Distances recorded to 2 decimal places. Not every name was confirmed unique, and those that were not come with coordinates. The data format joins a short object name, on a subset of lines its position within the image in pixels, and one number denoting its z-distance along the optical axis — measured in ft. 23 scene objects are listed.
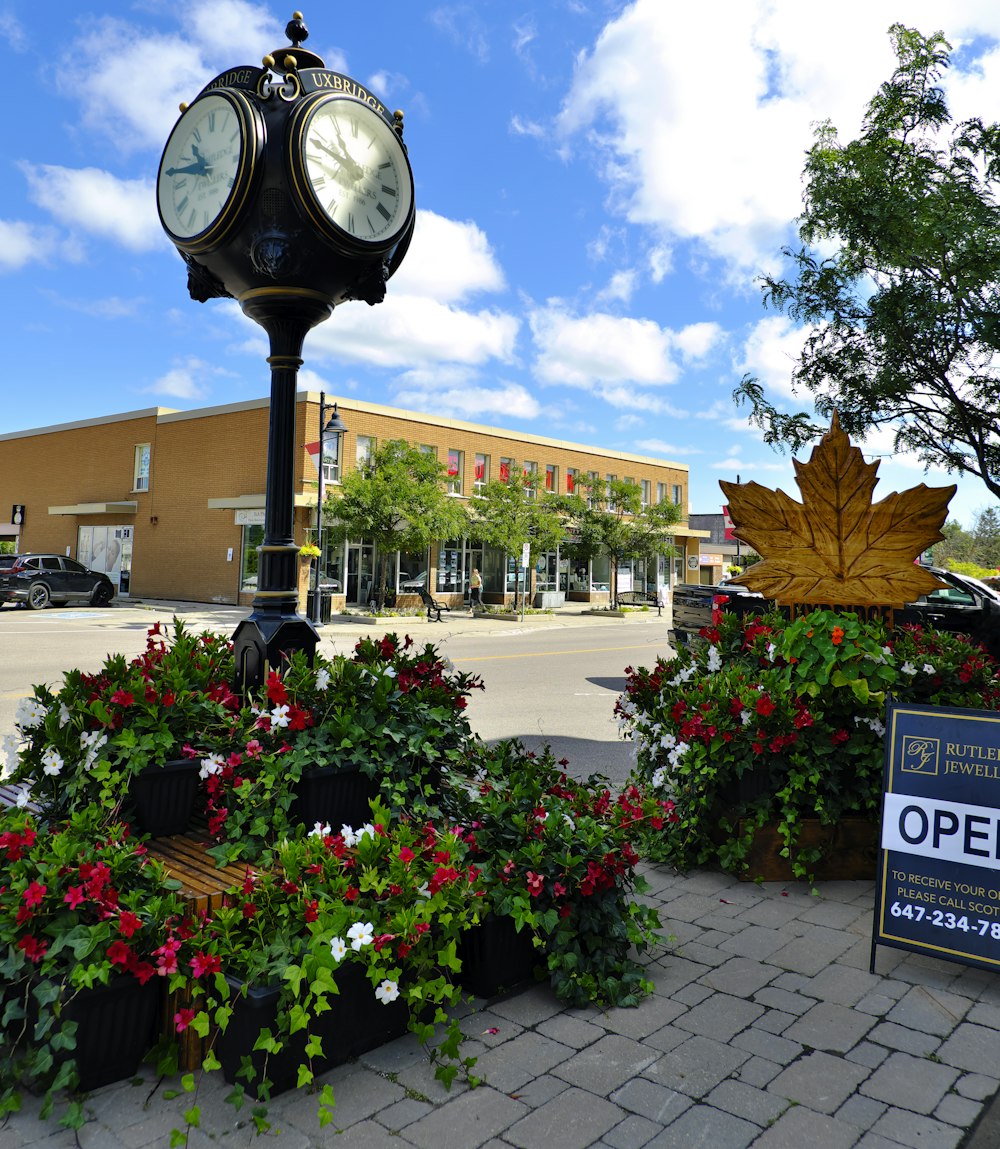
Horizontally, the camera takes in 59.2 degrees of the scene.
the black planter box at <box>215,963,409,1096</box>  8.04
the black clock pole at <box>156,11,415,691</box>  11.63
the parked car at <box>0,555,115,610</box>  85.87
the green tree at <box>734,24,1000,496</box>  19.17
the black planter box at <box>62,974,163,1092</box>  8.04
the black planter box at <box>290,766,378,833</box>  10.80
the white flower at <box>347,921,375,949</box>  8.38
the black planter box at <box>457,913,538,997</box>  10.26
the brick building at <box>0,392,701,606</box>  102.94
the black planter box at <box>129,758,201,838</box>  10.67
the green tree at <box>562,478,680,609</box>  116.78
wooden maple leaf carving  18.03
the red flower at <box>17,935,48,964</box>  7.74
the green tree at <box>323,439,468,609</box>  81.41
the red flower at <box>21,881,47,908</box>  7.84
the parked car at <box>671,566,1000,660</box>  39.79
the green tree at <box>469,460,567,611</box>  103.76
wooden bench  8.55
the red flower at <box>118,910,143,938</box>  7.91
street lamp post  68.64
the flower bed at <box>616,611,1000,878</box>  14.43
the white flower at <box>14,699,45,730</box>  10.72
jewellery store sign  11.39
